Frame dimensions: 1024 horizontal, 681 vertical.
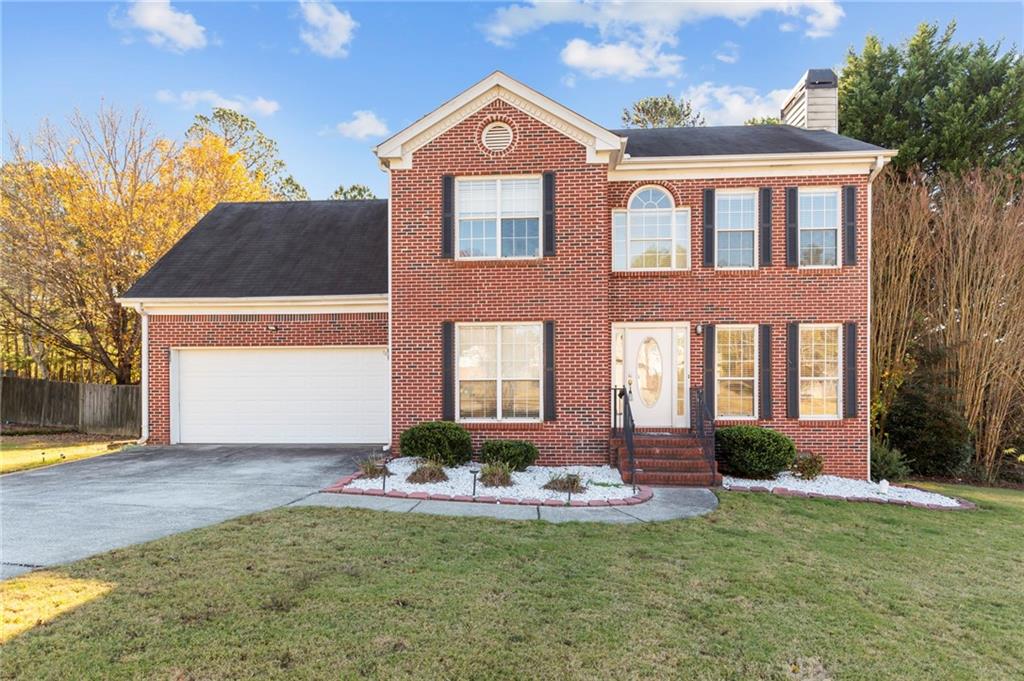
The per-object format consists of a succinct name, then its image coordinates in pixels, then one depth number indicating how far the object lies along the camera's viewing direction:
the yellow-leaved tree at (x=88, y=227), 15.57
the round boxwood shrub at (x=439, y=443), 8.68
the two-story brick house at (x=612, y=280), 9.23
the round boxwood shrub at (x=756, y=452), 8.45
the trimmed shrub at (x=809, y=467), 8.89
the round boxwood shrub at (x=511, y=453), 8.56
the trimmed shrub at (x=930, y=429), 11.15
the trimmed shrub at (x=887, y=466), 10.07
